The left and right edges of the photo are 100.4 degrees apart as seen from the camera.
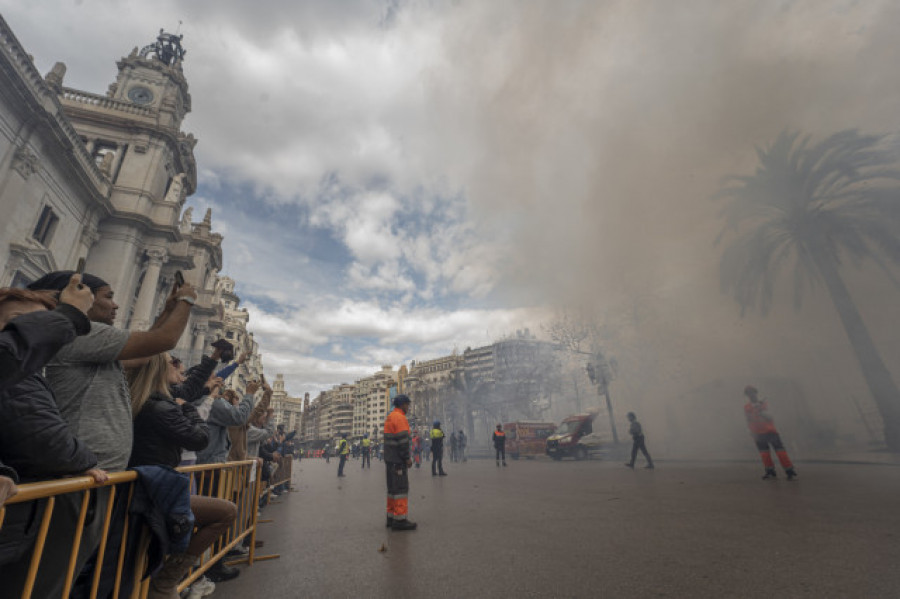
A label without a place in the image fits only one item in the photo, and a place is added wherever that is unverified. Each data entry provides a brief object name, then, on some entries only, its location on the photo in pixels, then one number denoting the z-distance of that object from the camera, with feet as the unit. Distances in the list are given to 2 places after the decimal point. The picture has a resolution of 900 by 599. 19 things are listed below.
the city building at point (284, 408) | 405.39
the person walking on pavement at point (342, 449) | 48.36
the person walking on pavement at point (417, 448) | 59.76
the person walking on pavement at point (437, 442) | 40.06
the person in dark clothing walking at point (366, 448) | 72.13
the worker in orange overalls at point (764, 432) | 24.33
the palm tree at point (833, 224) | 44.34
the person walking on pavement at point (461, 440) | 70.90
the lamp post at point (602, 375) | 59.11
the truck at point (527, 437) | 71.41
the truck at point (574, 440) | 57.72
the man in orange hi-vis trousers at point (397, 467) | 16.23
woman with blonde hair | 7.28
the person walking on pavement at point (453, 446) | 75.46
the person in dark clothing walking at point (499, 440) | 51.49
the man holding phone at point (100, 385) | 5.84
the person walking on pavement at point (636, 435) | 36.21
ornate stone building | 42.11
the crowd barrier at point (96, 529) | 4.55
